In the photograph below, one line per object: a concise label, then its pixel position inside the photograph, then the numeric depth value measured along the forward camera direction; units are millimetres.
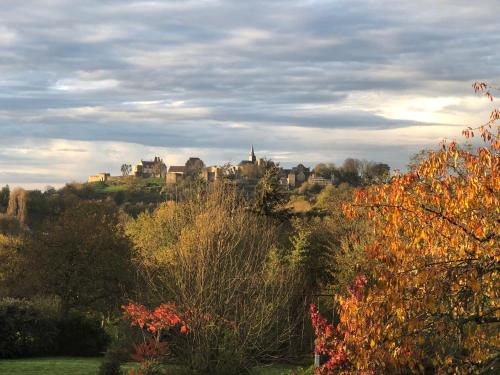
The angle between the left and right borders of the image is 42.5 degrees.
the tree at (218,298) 16281
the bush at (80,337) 29172
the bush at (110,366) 15828
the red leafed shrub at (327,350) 14119
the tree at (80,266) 29859
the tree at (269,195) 47278
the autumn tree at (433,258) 8969
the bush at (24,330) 26875
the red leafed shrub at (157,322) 15266
